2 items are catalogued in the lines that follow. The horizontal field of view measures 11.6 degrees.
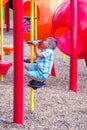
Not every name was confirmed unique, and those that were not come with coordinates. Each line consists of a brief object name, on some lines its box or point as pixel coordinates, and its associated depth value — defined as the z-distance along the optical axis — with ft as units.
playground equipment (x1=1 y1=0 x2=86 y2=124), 14.37
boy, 15.87
